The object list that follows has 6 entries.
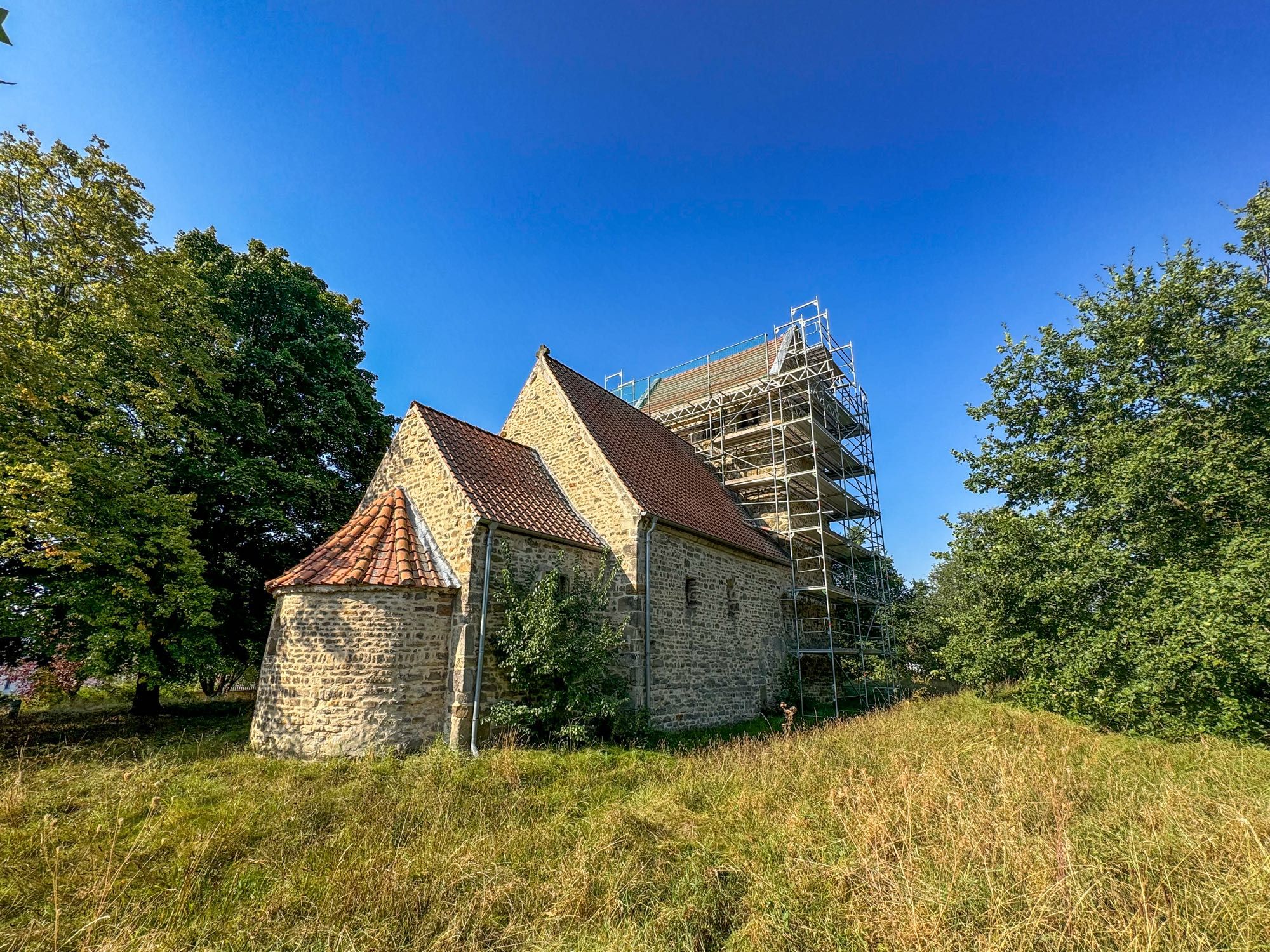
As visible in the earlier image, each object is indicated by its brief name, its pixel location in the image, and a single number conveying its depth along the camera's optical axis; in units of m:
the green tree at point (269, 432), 13.42
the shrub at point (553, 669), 9.04
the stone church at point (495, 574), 8.73
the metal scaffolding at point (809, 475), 17.09
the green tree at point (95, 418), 9.30
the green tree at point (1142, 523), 9.20
